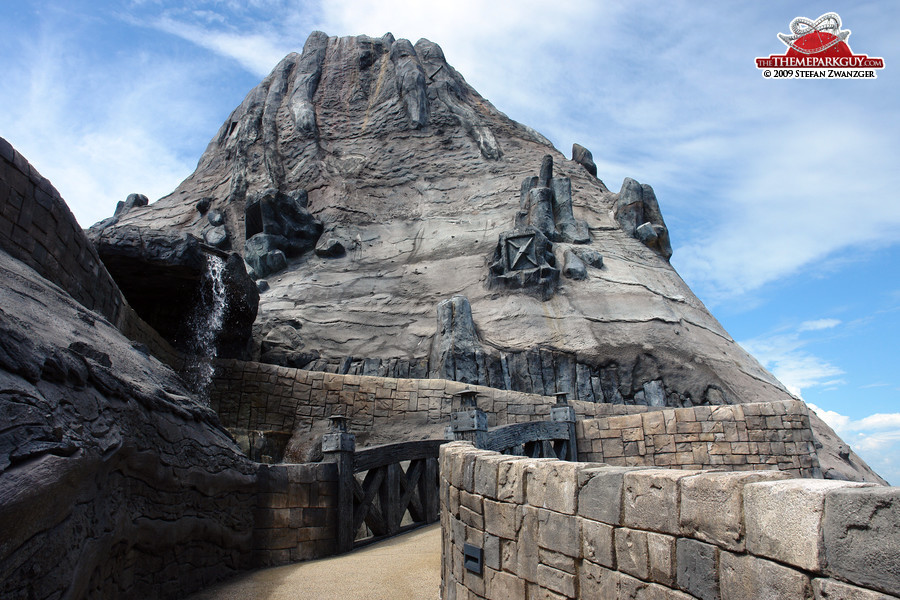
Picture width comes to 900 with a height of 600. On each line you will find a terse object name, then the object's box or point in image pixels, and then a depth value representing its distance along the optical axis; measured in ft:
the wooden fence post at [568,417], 34.04
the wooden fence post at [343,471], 22.49
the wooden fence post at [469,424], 29.32
